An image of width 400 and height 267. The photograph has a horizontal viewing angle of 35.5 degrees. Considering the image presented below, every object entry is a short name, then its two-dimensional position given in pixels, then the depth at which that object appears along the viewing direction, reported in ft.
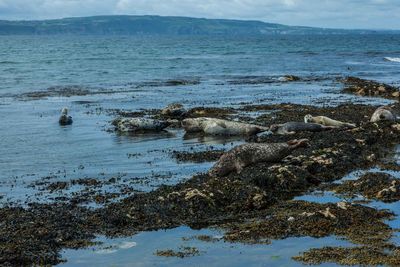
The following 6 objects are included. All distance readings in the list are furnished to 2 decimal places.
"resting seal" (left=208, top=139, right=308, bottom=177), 44.93
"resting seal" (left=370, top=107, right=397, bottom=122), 67.21
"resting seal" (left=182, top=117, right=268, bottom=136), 63.16
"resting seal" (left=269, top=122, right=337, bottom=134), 61.93
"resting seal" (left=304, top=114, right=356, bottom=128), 65.79
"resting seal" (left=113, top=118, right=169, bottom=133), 66.80
